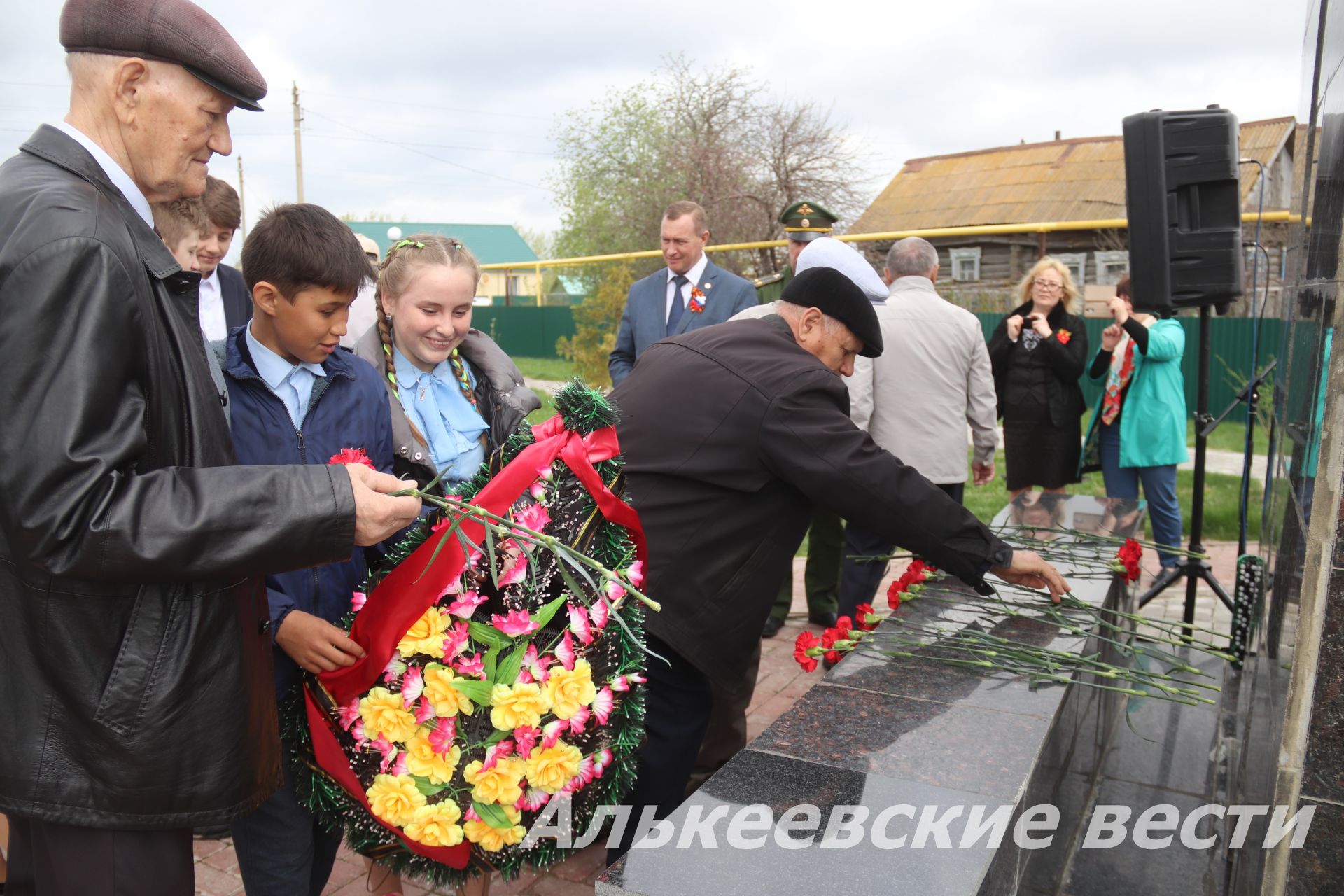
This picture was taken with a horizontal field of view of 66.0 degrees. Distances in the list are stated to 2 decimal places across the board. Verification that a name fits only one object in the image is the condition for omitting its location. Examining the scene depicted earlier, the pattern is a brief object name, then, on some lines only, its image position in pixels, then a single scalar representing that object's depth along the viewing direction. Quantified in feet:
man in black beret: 9.09
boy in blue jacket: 7.45
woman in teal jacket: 21.07
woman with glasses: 22.03
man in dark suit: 19.56
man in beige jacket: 17.81
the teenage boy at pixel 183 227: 10.14
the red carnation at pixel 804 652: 9.91
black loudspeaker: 17.94
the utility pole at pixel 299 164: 116.26
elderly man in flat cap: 4.78
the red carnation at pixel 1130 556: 12.50
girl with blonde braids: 9.05
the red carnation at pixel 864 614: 10.83
